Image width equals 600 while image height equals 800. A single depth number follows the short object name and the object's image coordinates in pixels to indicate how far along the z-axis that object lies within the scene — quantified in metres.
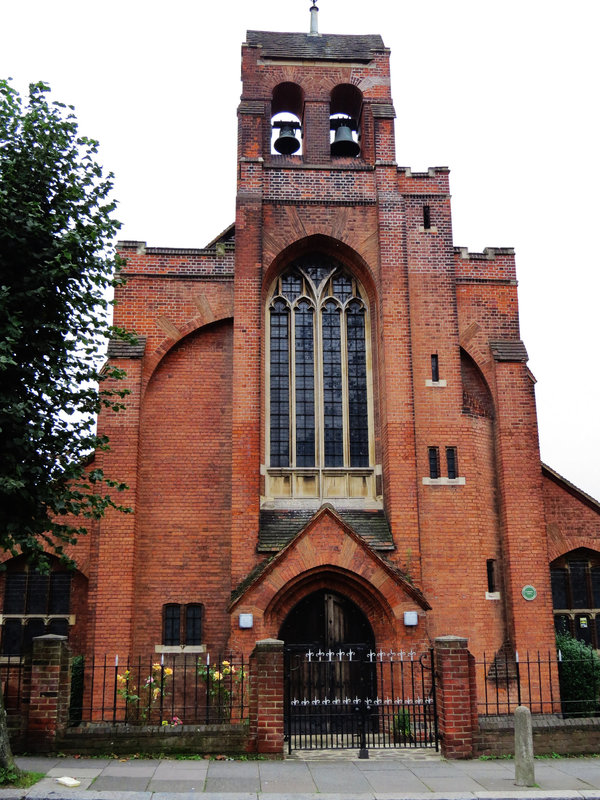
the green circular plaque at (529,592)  16.23
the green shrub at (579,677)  15.44
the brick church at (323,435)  15.50
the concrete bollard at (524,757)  9.70
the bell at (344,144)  18.75
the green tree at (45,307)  9.94
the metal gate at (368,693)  12.96
